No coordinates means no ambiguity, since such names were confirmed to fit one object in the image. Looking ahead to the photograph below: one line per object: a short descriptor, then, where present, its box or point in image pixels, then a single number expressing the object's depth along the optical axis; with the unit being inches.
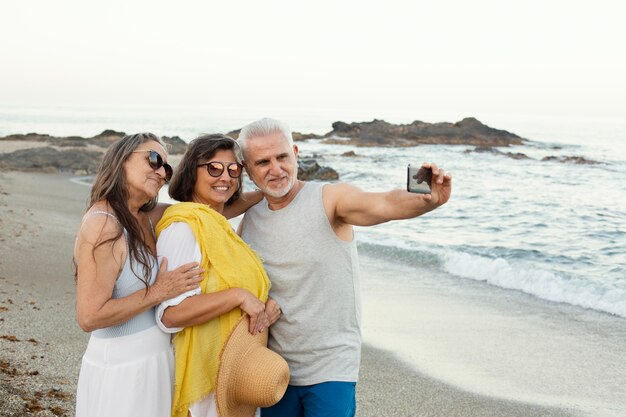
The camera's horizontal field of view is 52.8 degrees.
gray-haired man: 114.7
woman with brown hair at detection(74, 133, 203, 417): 100.0
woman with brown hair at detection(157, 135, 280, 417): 102.7
